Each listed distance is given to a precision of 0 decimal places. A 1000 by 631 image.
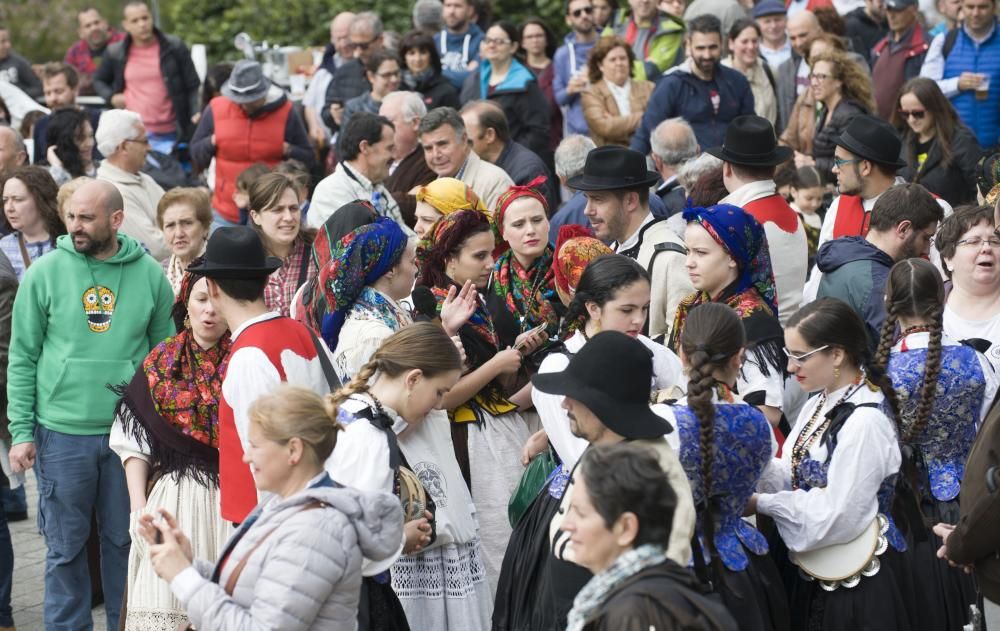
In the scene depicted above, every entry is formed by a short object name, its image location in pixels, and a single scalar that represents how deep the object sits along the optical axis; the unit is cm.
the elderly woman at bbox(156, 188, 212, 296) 1438
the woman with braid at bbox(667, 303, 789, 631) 830
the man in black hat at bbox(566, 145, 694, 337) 1217
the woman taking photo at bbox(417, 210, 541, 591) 1124
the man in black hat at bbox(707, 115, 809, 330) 1281
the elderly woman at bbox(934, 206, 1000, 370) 1098
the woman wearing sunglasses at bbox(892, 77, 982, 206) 1656
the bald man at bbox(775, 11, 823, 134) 2169
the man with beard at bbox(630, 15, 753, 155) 1944
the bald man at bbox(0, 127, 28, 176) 1708
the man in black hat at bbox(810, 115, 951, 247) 1368
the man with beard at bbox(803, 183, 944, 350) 1211
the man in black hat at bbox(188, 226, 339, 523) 941
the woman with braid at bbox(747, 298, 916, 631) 897
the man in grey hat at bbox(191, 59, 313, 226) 2012
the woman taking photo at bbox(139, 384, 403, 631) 709
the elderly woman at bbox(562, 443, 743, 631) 623
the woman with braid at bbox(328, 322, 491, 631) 875
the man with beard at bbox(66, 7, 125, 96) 2841
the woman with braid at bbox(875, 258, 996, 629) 946
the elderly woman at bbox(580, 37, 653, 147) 2047
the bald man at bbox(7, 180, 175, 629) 1195
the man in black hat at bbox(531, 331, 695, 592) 763
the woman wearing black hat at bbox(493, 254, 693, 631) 913
